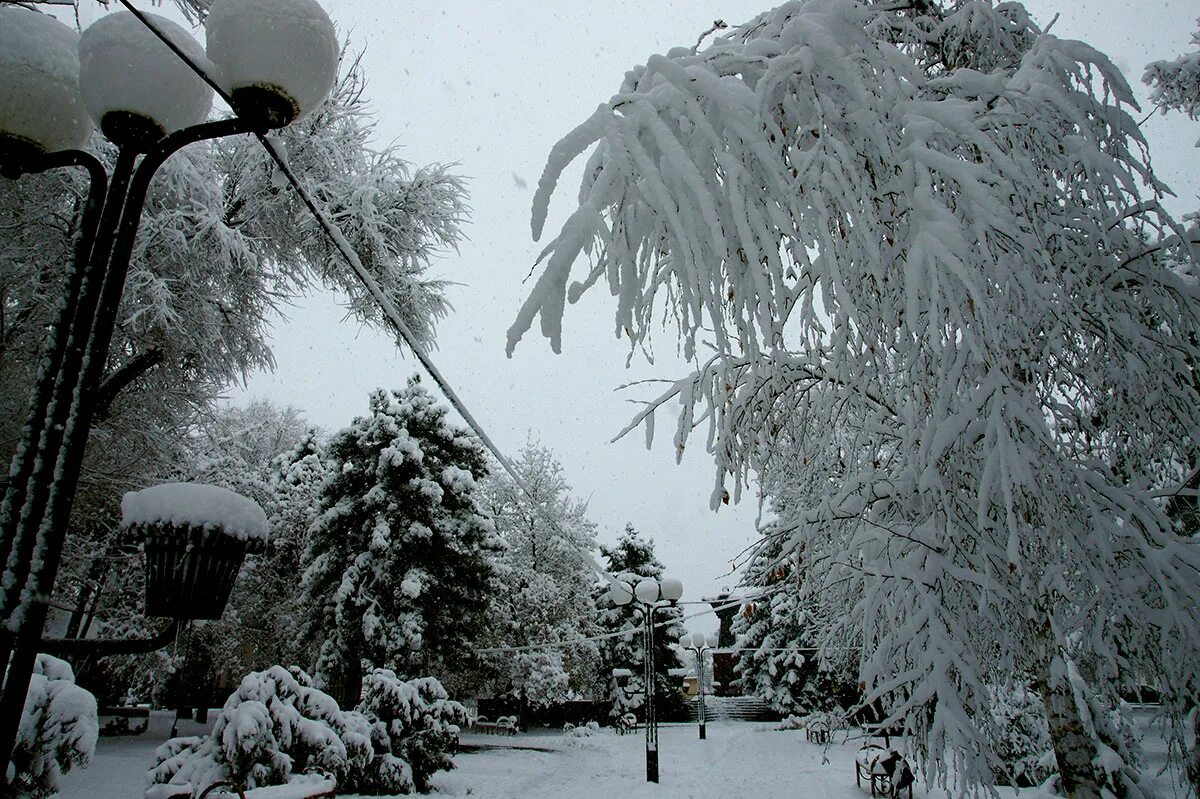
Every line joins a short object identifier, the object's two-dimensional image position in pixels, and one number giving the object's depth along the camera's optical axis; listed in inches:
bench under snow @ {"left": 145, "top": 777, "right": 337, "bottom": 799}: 208.1
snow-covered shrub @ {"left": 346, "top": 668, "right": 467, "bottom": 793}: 397.1
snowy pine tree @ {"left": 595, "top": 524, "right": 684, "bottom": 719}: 1128.8
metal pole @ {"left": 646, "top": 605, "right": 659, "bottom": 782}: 392.2
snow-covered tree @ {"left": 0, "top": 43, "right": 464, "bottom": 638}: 278.4
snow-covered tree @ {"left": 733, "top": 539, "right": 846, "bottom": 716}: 1034.1
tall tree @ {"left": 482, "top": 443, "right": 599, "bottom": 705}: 840.9
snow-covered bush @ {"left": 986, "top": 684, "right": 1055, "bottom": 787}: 420.8
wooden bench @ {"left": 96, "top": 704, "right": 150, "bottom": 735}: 621.9
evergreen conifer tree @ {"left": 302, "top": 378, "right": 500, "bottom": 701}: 635.5
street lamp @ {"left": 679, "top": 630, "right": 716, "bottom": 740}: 755.0
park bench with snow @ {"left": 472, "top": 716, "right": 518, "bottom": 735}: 933.3
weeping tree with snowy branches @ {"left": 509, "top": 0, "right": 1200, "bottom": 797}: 59.4
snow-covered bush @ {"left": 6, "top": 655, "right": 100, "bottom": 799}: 160.1
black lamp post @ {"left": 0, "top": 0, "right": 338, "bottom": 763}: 55.1
